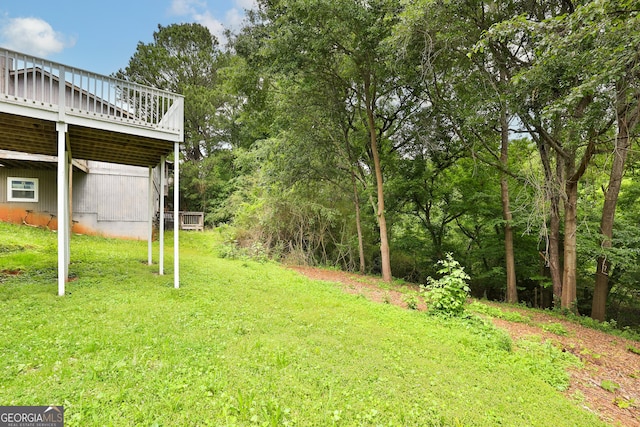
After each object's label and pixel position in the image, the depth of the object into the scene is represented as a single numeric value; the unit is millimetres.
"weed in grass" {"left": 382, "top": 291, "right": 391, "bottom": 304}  6879
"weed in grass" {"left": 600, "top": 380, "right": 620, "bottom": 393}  3732
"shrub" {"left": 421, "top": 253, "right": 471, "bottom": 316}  5727
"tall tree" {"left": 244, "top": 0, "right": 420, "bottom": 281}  7395
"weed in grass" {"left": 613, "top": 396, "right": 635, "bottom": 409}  3371
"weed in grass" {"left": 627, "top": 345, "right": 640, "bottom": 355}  5175
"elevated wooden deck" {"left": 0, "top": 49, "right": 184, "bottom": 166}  4588
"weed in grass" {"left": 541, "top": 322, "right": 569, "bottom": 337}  5655
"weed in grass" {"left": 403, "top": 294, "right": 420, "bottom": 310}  6332
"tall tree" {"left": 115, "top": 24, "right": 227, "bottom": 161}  22844
